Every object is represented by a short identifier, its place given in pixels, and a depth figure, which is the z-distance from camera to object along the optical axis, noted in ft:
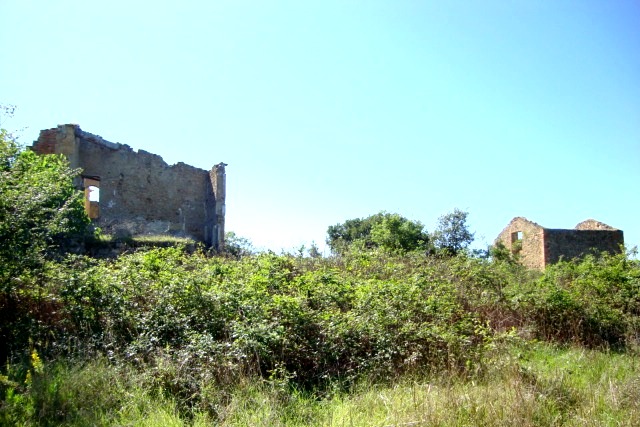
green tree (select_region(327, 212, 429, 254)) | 59.57
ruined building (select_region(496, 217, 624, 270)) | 78.79
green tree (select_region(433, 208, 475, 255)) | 84.99
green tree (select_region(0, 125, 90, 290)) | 20.36
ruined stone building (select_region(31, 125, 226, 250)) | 56.24
